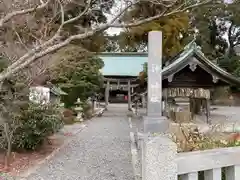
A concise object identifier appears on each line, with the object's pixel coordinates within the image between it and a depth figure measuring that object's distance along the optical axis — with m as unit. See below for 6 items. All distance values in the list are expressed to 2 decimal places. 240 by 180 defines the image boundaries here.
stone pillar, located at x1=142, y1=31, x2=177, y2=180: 8.52
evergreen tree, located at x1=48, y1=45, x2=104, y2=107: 21.27
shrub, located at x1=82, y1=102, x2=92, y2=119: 22.33
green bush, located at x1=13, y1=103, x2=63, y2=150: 8.87
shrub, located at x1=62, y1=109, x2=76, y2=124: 19.27
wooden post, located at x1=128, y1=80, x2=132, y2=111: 30.01
